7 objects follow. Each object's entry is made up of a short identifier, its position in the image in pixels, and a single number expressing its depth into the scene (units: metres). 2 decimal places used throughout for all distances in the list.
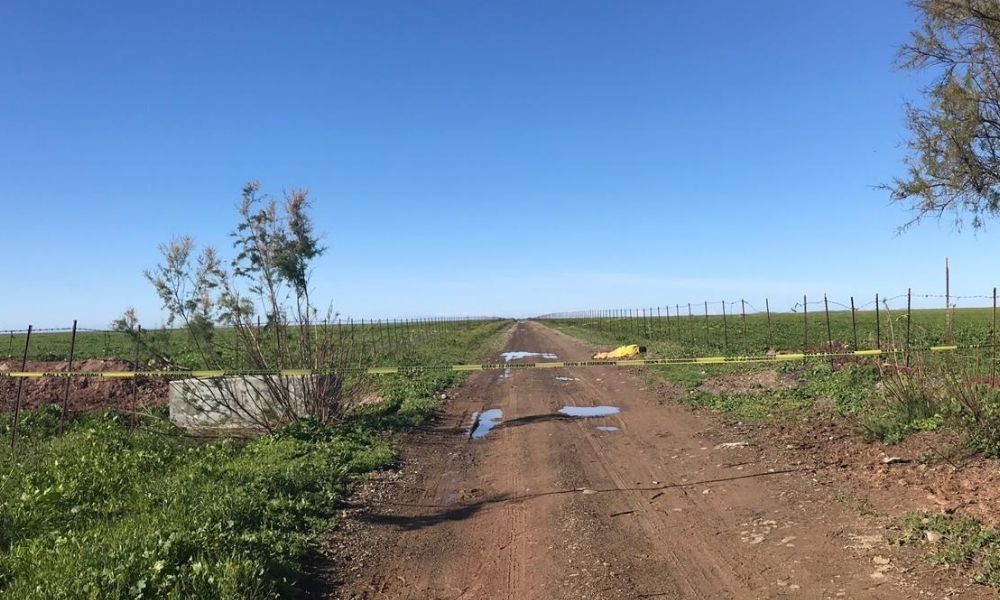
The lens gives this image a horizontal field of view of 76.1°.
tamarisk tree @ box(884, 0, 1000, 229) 11.60
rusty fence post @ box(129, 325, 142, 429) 11.13
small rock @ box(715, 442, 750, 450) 8.90
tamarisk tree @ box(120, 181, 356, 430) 11.26
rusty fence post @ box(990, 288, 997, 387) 7.77
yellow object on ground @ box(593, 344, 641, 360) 25.03
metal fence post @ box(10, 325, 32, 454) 9.24
